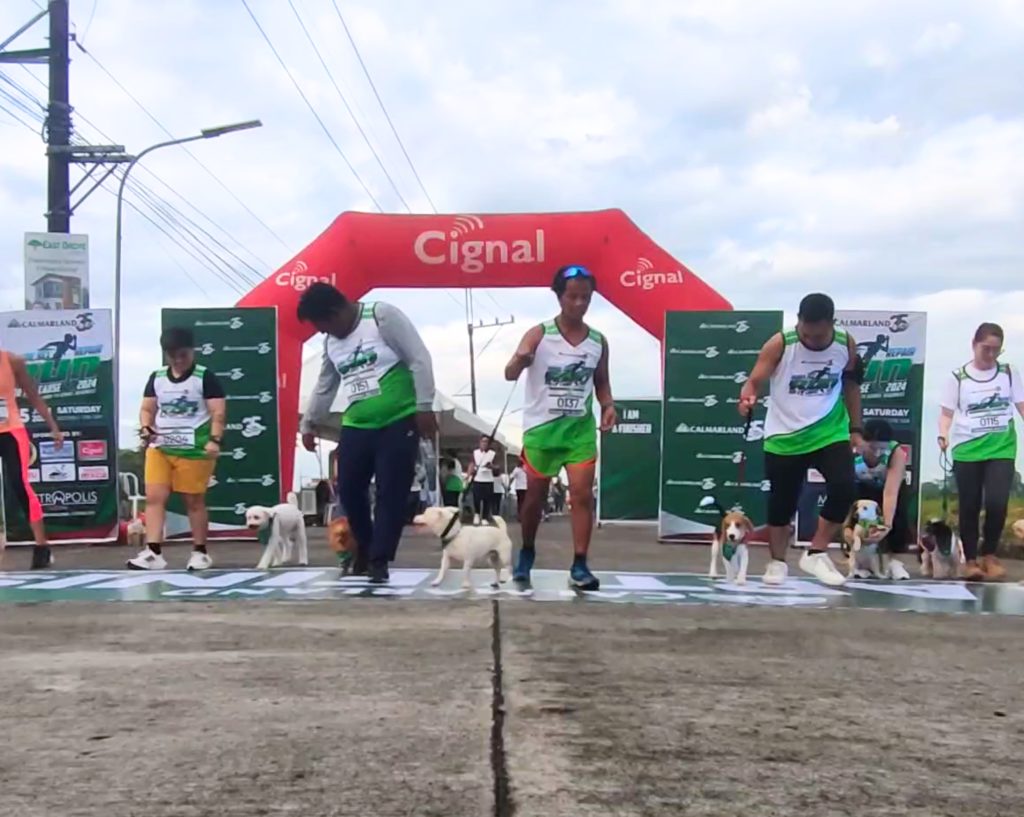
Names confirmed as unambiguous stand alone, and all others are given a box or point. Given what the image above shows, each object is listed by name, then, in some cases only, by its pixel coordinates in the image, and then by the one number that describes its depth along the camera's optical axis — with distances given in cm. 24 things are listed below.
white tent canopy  2108
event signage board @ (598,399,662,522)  2034
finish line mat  520
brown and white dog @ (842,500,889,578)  736
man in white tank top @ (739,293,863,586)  624
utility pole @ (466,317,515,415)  5806
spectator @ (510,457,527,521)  2090
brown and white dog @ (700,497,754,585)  670
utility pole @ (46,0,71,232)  1581
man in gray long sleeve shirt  604
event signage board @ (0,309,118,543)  1135
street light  1814
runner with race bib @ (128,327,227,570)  742
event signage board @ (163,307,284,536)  1211
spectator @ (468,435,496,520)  1811
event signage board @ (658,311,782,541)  1242
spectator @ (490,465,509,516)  2067
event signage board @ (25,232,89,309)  1426
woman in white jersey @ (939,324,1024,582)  745
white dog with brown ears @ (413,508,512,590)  585
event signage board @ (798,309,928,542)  1162
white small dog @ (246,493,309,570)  809
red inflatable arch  1277
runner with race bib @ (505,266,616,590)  590
